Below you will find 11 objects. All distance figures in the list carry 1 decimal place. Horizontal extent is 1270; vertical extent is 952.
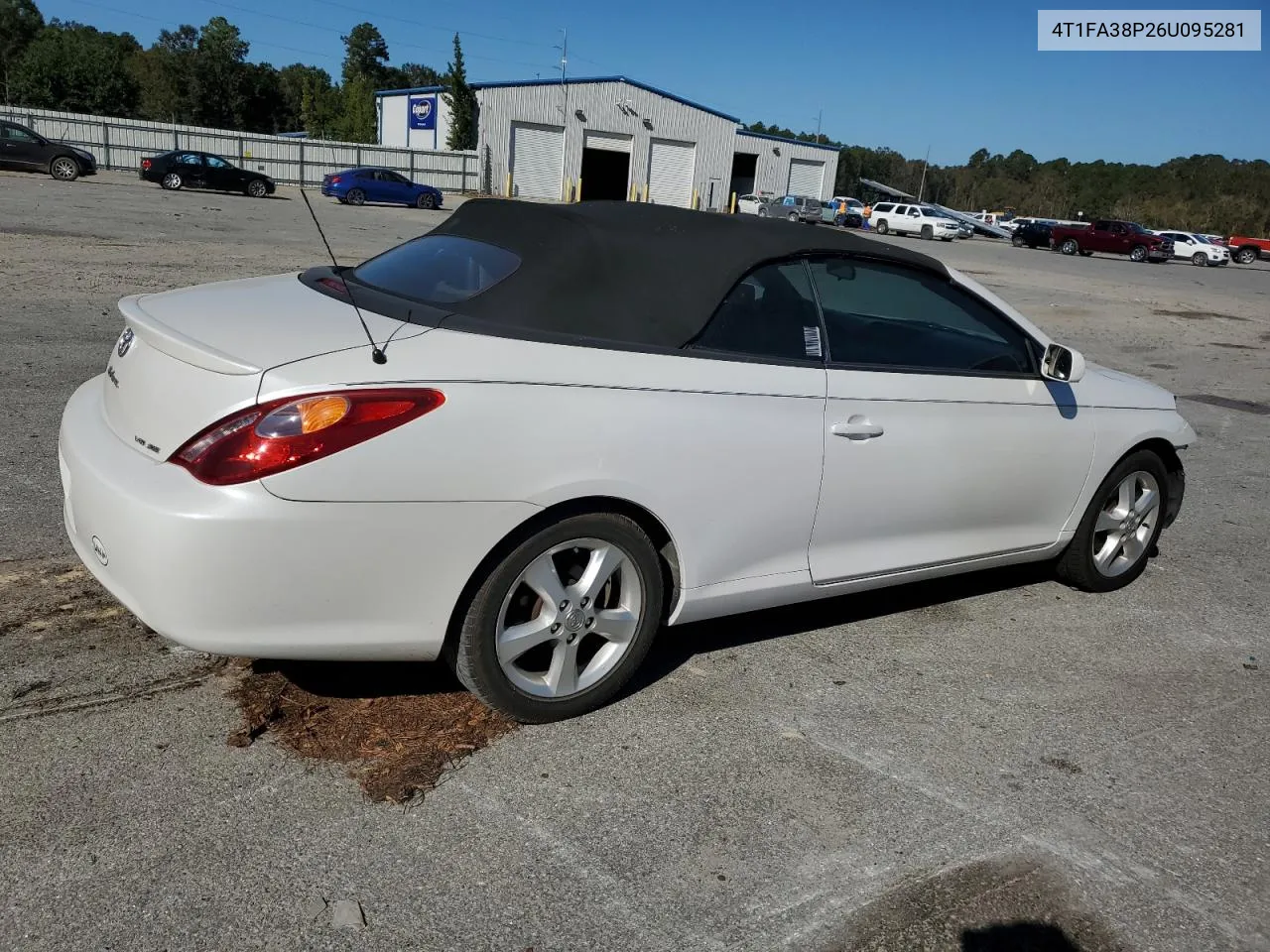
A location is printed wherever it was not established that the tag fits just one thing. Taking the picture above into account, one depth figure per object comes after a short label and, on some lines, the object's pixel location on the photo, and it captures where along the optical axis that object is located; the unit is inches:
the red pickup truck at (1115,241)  1795.0
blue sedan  1478.8
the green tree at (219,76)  3265.3
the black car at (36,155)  1256.2
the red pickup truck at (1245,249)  2126.0
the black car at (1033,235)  1979.2
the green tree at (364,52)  4390.3
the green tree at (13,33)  3302.2
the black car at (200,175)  1349.7
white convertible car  111.0
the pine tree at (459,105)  2076.8
